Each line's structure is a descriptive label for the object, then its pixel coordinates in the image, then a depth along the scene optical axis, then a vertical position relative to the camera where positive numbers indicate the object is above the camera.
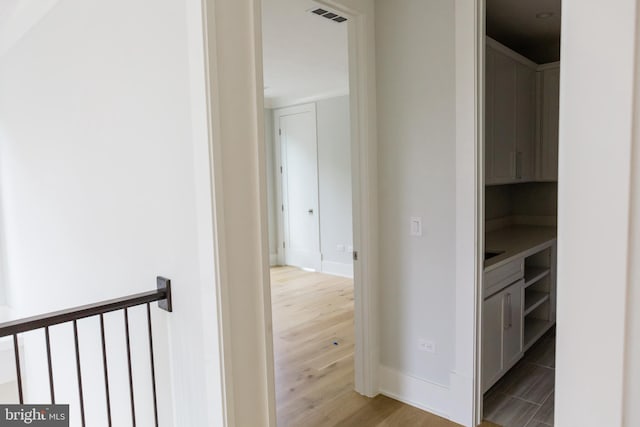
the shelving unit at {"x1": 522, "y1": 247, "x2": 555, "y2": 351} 3.45 -1.08
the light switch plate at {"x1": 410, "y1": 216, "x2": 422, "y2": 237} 2.48 -0.30
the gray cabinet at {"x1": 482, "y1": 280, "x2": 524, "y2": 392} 2.52 -1.05
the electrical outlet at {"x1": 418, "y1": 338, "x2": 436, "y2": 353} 2.47 -1.04
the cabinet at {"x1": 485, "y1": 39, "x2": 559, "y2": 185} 3.10 +0.47
